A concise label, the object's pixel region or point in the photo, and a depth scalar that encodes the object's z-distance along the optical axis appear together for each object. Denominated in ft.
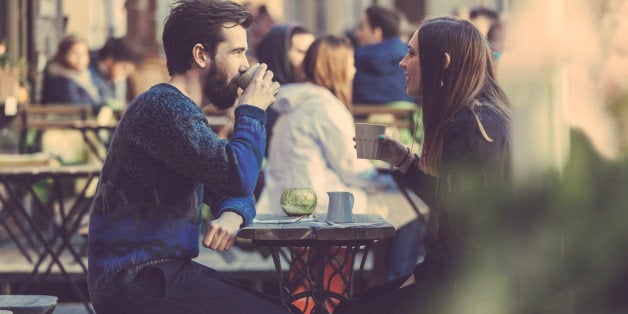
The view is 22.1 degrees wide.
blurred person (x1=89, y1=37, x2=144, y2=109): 54.59
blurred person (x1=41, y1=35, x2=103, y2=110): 48.52
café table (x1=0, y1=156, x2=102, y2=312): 27.72
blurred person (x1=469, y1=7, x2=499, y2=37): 47.80
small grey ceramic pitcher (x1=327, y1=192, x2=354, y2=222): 18.28
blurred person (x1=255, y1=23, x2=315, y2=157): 30.29
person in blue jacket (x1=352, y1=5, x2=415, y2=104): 41.69
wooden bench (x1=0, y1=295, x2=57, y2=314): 16.09
